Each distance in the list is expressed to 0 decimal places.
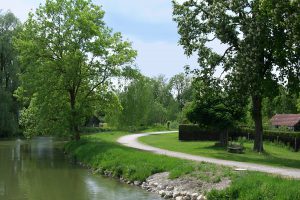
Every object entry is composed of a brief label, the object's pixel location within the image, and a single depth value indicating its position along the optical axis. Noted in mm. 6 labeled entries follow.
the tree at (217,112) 34531
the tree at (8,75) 58250
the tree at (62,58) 39656
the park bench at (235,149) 30203
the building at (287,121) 65744
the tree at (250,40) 23630
